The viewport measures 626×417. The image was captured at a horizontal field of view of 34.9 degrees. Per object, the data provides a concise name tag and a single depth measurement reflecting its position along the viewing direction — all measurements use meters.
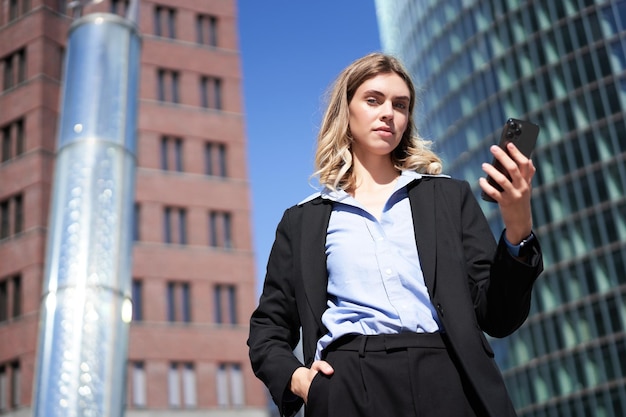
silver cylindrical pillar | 10.19
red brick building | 46.69
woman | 3.02
